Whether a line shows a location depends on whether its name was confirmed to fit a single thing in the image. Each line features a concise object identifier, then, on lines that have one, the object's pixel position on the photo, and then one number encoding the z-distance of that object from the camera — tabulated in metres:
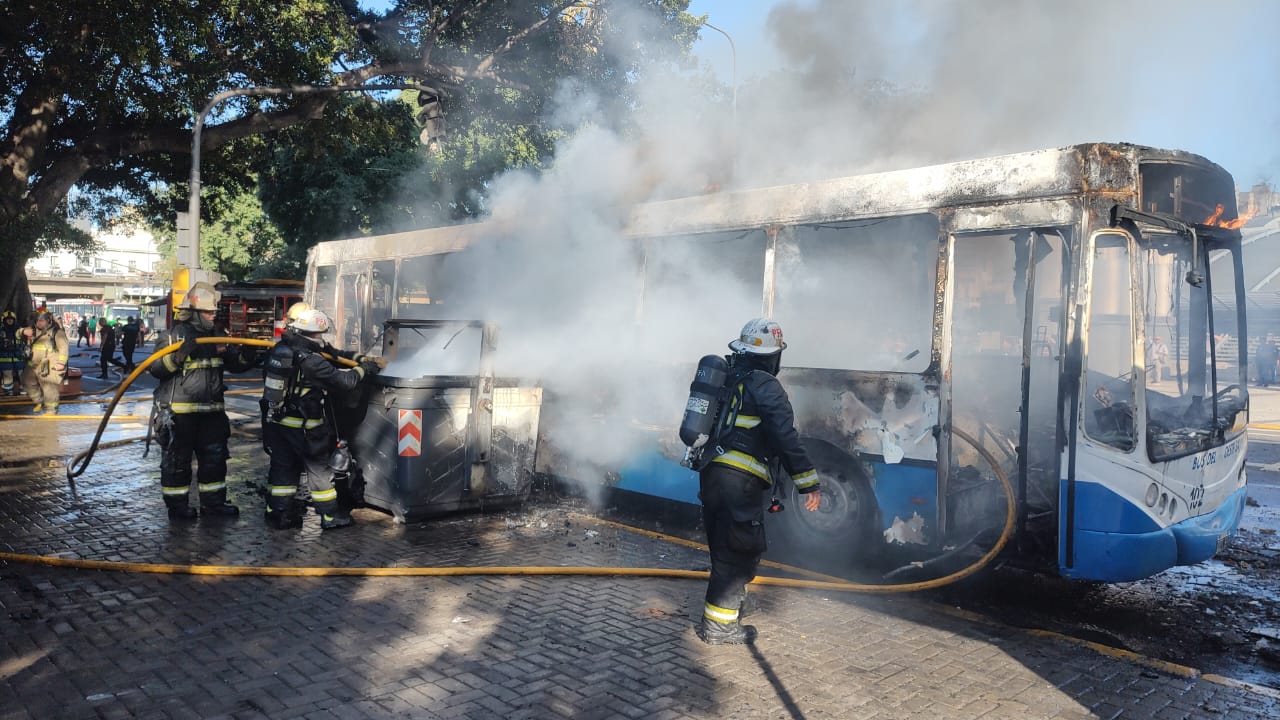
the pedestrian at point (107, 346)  22.77
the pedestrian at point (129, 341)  23.73
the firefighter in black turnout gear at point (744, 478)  4.49
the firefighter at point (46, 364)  14.60
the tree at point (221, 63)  12.98
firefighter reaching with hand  6.54
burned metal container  6.90
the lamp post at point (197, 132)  13.04
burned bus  5.02
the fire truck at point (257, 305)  28.55
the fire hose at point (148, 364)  6.84
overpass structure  72.88
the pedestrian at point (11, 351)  17.28
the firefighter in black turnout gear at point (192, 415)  6.83
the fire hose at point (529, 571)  5.34
